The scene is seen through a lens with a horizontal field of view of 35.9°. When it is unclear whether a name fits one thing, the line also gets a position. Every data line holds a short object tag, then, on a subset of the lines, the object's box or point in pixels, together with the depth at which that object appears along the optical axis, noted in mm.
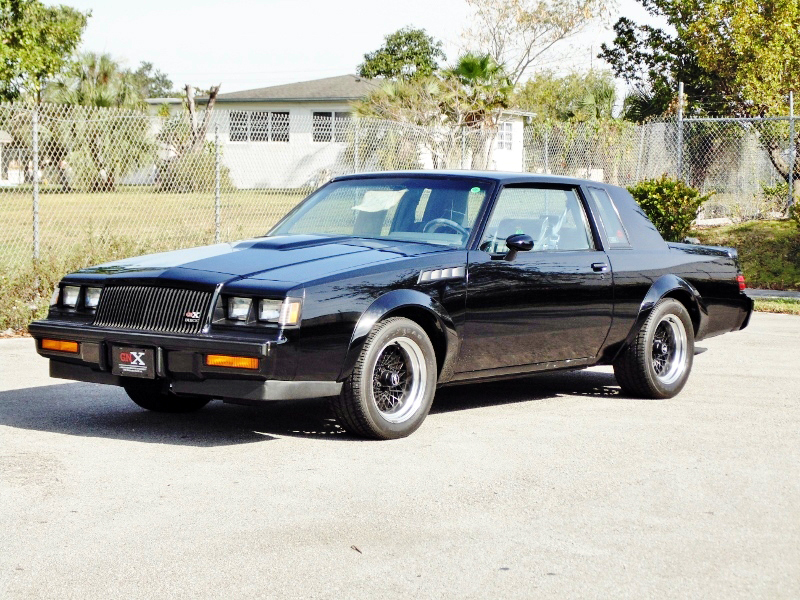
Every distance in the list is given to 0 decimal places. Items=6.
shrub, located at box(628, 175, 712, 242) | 18953
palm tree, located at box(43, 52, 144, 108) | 46031
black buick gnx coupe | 6461
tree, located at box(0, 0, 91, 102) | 30391
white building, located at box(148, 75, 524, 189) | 41850
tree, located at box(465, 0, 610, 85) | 40500
